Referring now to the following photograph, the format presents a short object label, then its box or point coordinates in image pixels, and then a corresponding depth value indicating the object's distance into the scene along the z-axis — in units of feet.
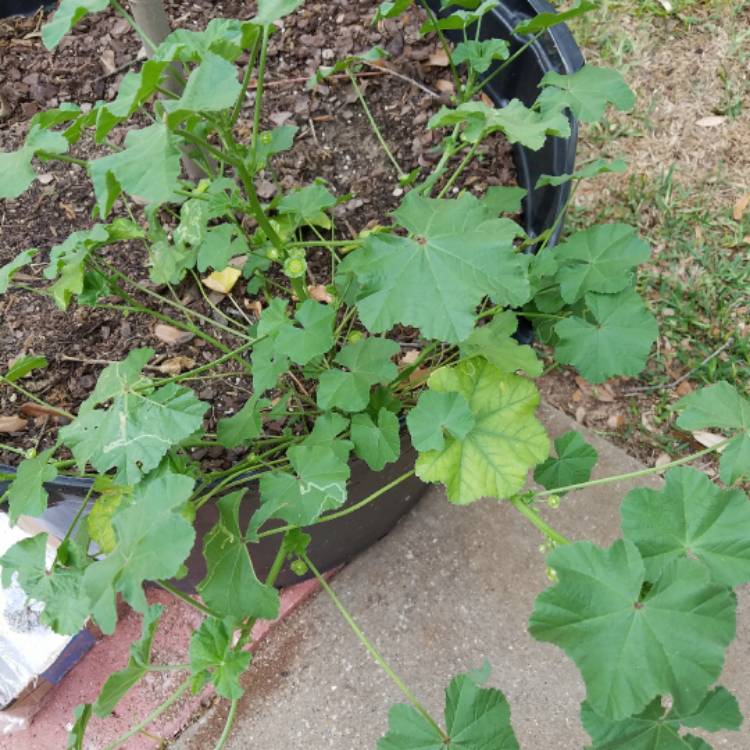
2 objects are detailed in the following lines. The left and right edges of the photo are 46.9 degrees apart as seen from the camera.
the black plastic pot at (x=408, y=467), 1.69
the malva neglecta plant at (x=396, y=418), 1.11
